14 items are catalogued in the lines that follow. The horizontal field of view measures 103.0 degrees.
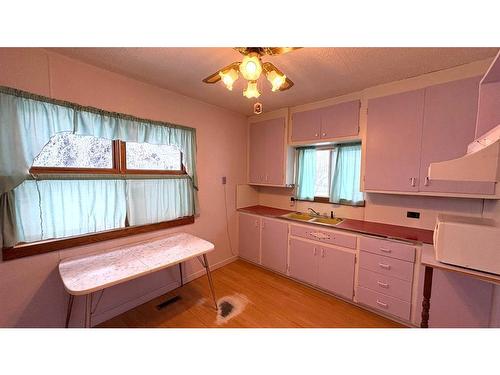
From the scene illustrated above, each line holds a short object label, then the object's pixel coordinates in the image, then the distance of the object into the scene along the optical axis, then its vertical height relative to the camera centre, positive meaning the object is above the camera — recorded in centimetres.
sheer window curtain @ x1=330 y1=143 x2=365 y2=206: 247 +0
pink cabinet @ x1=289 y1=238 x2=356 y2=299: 213 -105
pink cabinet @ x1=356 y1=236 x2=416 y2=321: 180 -95
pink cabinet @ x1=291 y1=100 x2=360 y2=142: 229 +66
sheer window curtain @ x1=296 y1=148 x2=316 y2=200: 290 +3
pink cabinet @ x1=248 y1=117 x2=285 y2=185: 292 +34
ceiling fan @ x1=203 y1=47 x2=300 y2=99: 115 +64
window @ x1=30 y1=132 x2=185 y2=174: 159 +15
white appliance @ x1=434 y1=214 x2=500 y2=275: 119 -41
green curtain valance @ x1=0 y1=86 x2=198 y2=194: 137 +38
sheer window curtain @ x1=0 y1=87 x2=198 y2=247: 139 -11
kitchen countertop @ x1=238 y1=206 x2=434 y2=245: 182 -55
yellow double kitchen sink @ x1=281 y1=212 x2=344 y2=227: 255 -58
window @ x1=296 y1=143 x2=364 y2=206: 249 +2
